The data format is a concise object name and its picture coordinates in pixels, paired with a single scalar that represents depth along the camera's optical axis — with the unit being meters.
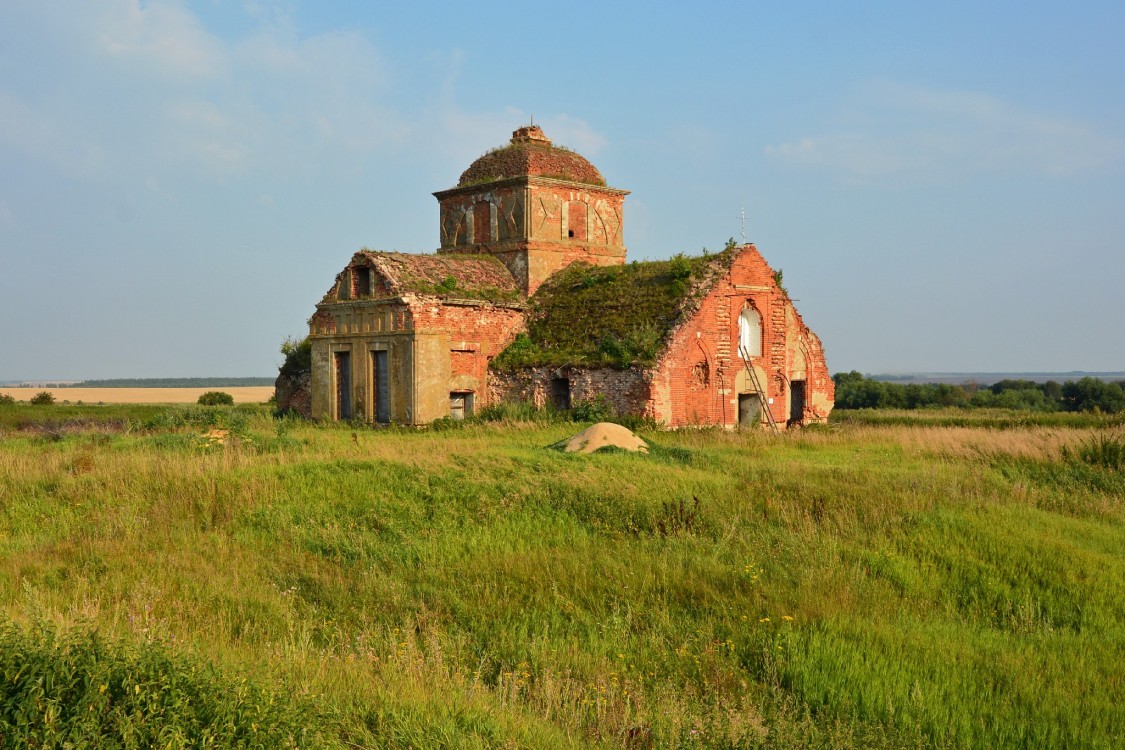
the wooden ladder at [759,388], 25.77
